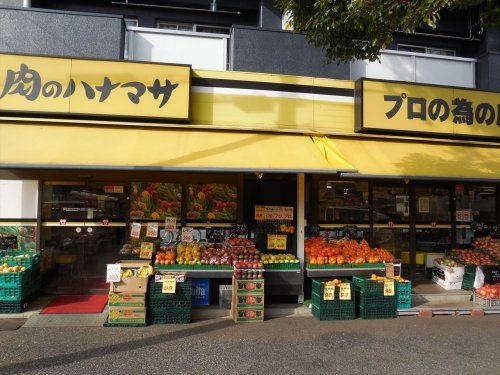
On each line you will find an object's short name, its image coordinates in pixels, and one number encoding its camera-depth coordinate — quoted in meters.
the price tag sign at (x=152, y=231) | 8.41
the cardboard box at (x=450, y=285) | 8.80
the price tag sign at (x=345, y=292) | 7.05
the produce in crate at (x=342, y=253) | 7.75
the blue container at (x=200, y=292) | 7.47
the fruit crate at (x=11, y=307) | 6.86
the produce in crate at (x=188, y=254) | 7.30
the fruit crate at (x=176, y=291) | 6.68
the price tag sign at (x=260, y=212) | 8.30
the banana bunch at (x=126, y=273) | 6.62
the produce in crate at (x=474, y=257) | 8.88
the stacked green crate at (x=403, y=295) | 7.49
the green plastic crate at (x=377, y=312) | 7.12
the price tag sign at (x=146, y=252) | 7.62
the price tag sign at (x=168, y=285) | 6.62
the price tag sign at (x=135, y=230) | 8.23
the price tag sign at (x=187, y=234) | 8.45
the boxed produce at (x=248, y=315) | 6.84
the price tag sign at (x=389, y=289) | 7.20
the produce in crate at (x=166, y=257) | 7.18
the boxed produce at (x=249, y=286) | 6.86
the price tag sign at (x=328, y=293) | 7.00
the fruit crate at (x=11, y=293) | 6.84
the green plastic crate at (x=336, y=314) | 7.03
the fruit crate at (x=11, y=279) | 6.81
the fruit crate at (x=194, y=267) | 7.14
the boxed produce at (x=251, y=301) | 6.85
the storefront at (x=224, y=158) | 7.22
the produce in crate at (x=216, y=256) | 7.34
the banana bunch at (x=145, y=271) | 6.73
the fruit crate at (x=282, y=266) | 7.57
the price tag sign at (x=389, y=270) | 7.68
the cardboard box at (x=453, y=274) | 8.79
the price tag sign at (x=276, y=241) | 8.16
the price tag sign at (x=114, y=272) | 6.50
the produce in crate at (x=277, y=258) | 7.62
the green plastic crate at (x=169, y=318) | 6.66
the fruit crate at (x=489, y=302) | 7.78
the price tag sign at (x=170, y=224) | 8.57
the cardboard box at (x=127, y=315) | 6.48
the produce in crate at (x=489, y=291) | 7.86
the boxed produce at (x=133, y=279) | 6.57
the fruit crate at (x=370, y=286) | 7.12
